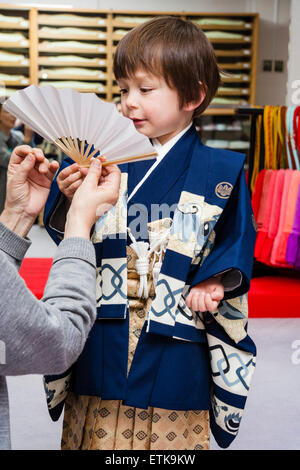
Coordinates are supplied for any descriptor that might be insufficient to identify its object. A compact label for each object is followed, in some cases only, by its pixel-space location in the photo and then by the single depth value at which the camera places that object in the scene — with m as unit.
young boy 1.02
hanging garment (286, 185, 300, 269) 2.77
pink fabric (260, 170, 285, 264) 2.86
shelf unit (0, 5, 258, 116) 4.94
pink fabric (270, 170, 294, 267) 2.79
